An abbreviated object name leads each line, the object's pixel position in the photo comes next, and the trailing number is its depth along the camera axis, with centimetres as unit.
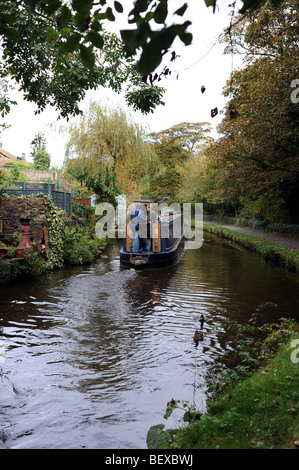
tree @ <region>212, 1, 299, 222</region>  1312
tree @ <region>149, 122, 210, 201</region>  4481
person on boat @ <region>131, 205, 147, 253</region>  1326
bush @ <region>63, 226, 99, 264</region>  1387
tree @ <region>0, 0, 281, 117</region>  172
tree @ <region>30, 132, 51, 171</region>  5666
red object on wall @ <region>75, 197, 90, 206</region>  2221
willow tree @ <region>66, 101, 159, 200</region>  2134
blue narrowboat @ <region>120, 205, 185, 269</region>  1340
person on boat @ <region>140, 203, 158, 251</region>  1377
